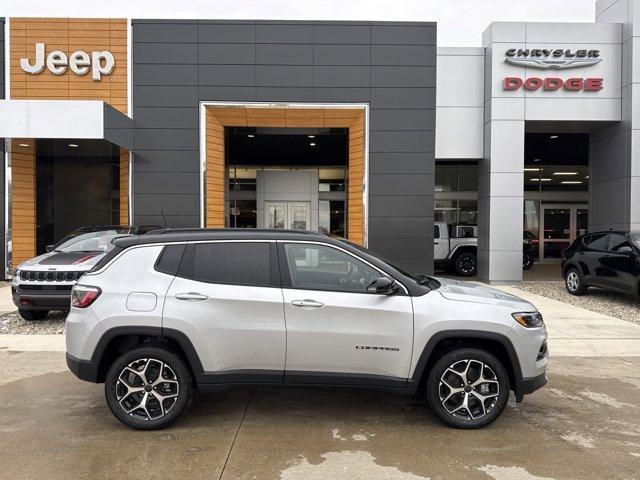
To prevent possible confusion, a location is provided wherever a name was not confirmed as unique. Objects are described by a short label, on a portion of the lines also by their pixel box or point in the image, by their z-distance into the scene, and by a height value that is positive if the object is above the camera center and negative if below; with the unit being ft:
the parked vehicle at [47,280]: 24.57 -2.65
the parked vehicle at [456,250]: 50.88 -1.96
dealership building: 43.24 +12.19
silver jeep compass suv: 12.85 -2.84
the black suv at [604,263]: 31.48 -2.17
